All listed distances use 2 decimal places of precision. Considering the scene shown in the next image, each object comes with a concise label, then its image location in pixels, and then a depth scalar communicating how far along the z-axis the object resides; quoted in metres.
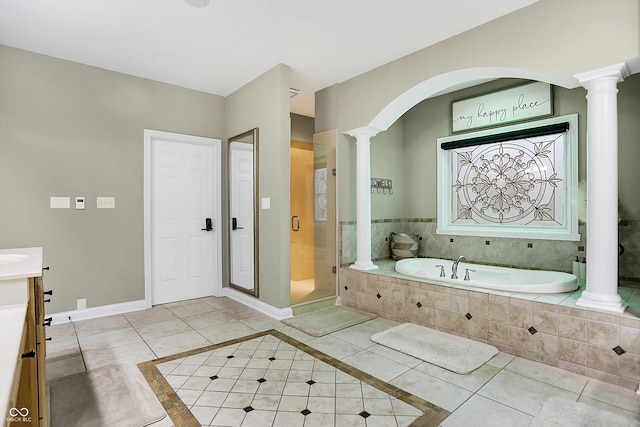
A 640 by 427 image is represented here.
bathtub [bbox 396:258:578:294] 2.79
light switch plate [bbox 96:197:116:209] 3.72
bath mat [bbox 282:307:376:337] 3.31
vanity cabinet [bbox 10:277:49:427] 1.34
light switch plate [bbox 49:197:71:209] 3.44
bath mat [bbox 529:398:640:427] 1.85
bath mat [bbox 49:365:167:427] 1.92
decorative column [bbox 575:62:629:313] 2.32
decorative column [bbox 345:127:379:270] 4.01
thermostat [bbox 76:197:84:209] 3.58
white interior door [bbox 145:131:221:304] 4.17
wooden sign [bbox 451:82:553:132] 3.63
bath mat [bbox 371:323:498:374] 2.56
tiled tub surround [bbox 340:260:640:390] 2.22
